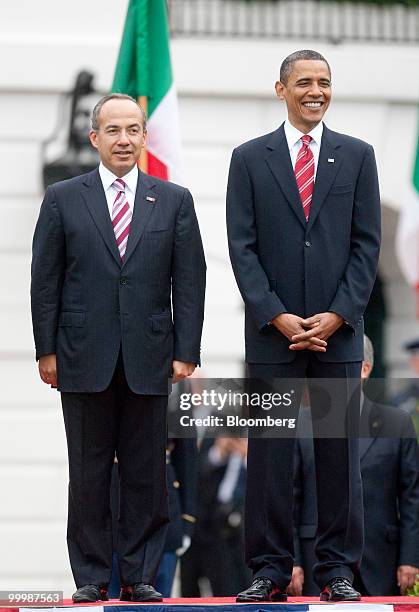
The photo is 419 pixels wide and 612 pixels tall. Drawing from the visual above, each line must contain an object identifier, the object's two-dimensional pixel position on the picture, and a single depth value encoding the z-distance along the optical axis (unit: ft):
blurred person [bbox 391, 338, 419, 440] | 51.29
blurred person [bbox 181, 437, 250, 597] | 71.66
